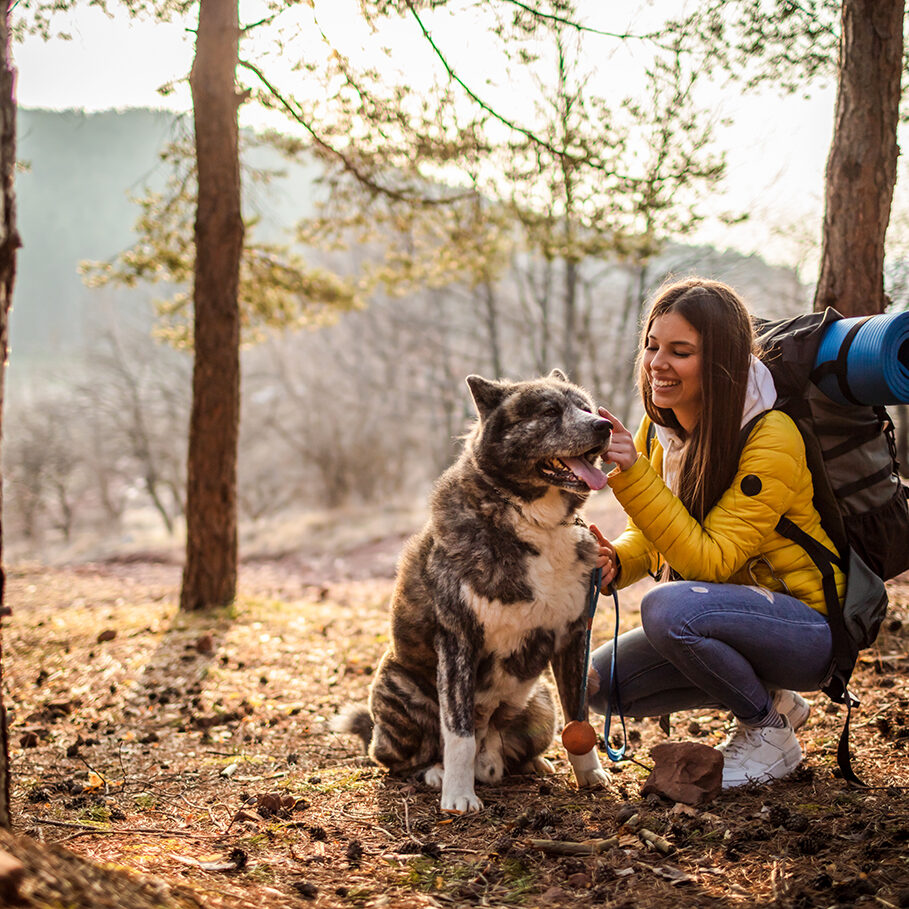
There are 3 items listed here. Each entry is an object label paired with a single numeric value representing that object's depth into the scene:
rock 3.01
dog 3.27
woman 3.06
